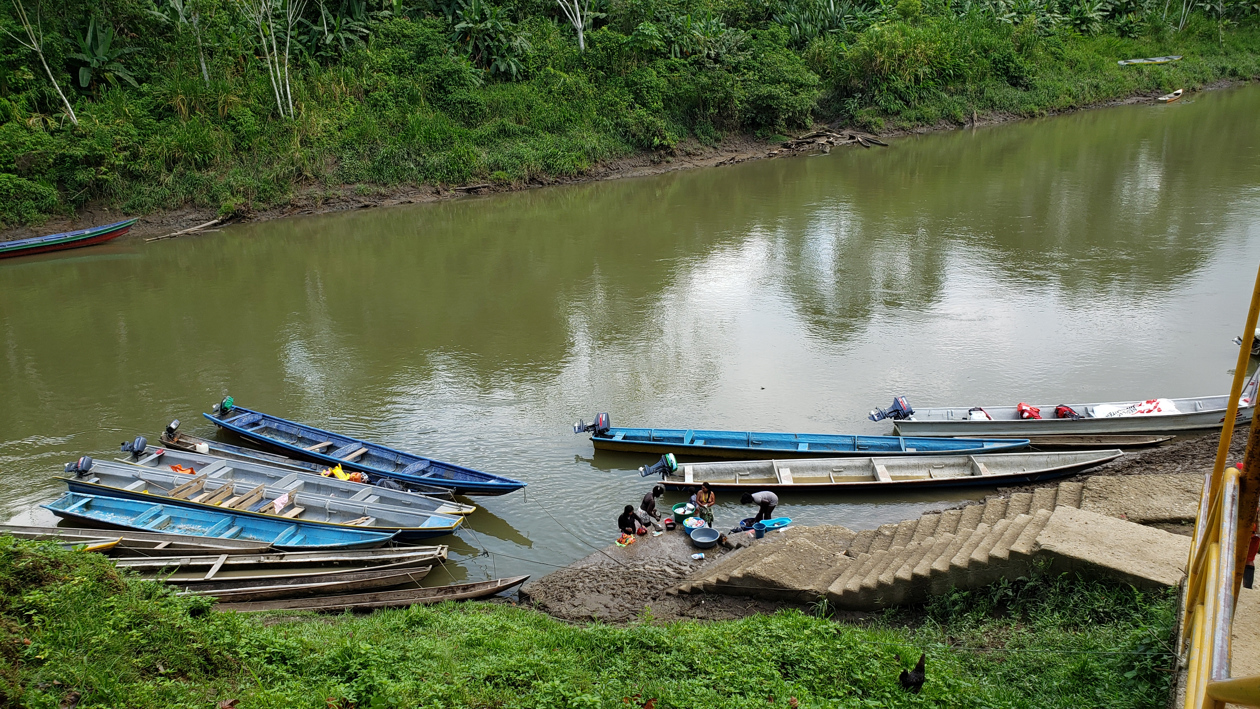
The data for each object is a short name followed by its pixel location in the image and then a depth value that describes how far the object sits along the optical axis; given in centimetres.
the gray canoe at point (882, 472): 1130
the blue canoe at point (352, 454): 1120
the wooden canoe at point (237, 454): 1145
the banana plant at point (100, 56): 2873
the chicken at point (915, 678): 574
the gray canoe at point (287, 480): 1082
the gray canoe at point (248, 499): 1034
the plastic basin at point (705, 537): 1020
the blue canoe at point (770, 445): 1200
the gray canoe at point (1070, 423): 1203
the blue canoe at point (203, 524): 1005
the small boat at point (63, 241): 2455
